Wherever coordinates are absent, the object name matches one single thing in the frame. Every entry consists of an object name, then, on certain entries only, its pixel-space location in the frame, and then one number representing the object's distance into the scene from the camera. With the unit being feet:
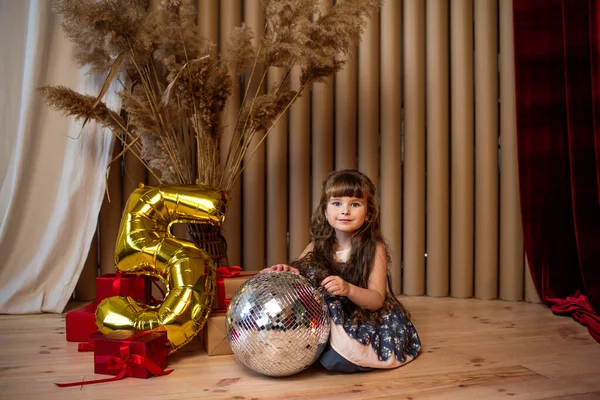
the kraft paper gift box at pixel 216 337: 5.27
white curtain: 6.73
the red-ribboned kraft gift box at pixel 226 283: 5.54
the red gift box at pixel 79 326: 5.65
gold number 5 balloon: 5.02
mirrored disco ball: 4.25
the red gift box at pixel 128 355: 4.55
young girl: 4.74
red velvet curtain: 6.77
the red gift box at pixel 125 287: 5.71
